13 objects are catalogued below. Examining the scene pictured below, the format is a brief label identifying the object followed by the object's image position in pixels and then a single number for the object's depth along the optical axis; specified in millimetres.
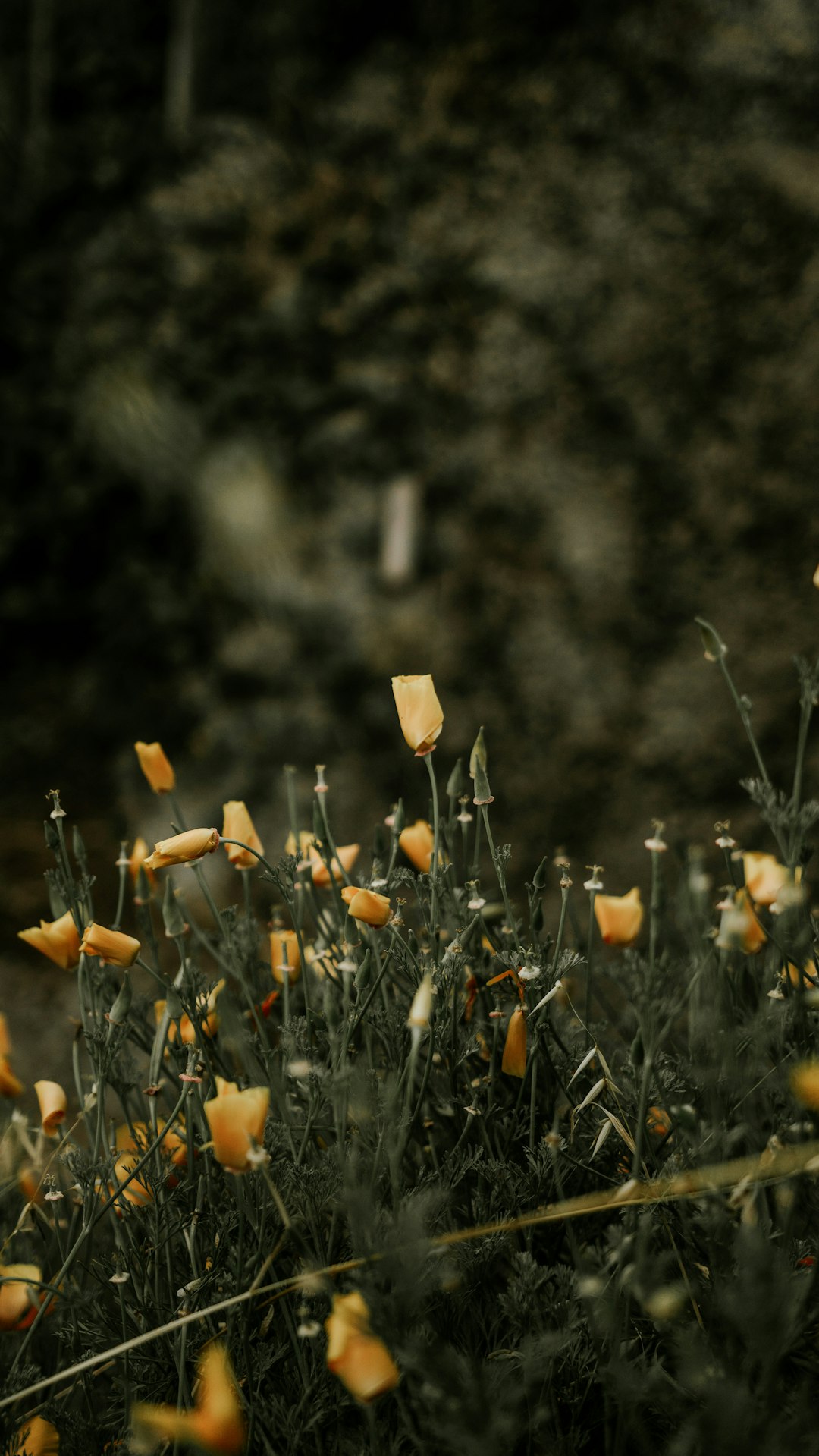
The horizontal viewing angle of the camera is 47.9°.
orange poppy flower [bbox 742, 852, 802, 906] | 729
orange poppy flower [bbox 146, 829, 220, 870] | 599
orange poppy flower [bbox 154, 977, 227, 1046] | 650
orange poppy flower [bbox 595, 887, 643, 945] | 732
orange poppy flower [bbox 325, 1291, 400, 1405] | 413
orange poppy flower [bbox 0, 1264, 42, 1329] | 628
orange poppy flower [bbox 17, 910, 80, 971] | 699
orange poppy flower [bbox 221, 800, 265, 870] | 744
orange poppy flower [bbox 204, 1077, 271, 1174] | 493
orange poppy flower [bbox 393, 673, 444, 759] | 643
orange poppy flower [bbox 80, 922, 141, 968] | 605
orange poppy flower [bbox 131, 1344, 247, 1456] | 416
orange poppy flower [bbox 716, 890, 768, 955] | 467
